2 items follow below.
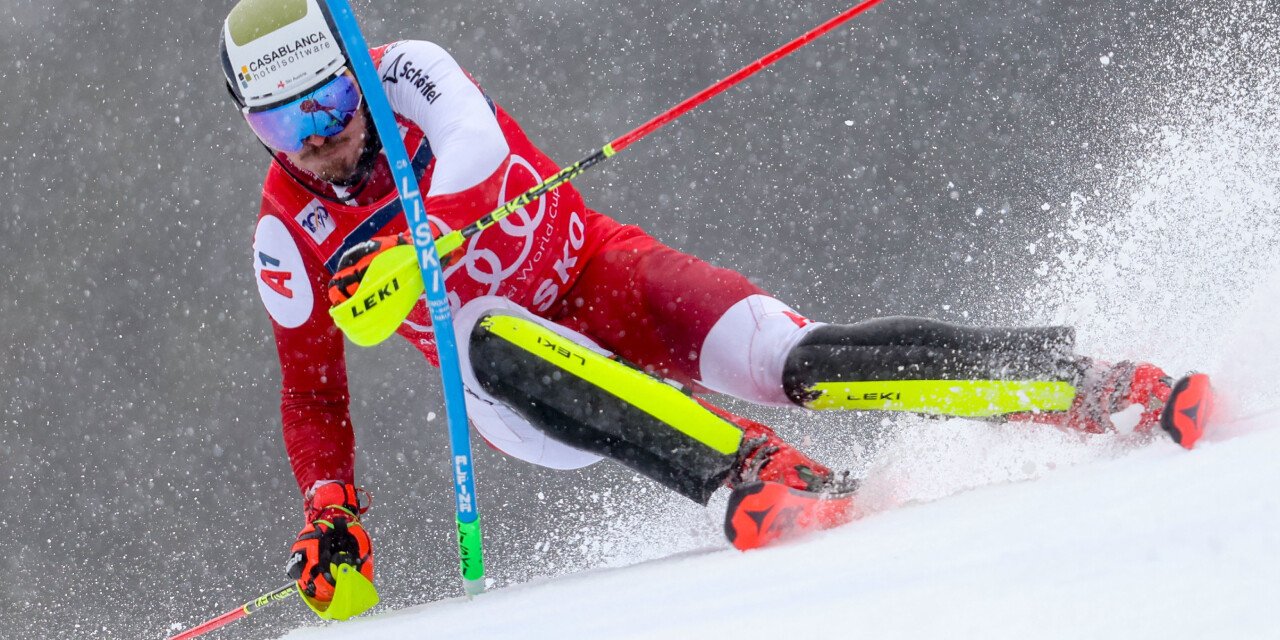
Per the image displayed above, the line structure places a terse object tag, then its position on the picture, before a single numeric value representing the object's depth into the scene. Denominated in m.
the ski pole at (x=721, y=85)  19.21
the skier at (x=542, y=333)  19.23
